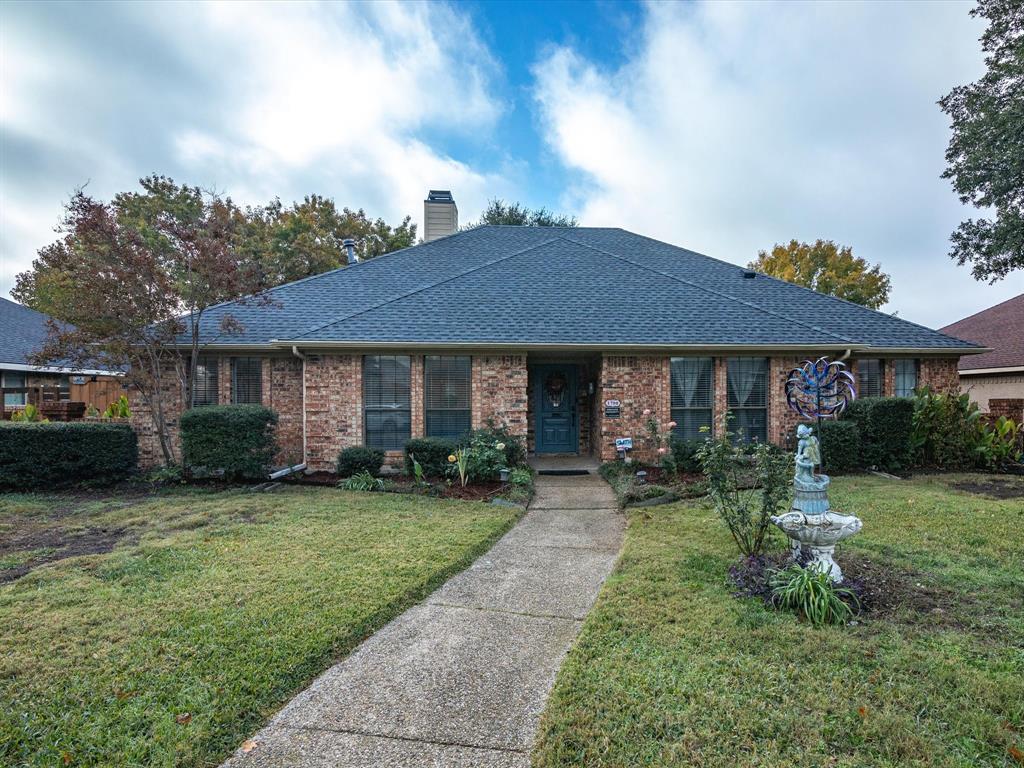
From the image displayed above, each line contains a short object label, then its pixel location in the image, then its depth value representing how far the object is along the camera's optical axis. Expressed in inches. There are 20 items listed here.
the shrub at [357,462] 360.8
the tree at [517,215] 991.0
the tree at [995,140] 401.7
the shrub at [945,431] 382.0
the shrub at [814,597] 139.8
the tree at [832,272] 961.5
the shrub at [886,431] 367.2
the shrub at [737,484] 172.1
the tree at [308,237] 834.2
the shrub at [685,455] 364.2
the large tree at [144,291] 326.0
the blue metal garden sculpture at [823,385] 194.5
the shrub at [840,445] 362.9
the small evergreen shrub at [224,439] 327.0
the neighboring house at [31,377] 560.1
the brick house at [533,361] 385.7
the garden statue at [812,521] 154.3
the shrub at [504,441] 357.4
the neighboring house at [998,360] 585.6
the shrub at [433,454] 353.7
